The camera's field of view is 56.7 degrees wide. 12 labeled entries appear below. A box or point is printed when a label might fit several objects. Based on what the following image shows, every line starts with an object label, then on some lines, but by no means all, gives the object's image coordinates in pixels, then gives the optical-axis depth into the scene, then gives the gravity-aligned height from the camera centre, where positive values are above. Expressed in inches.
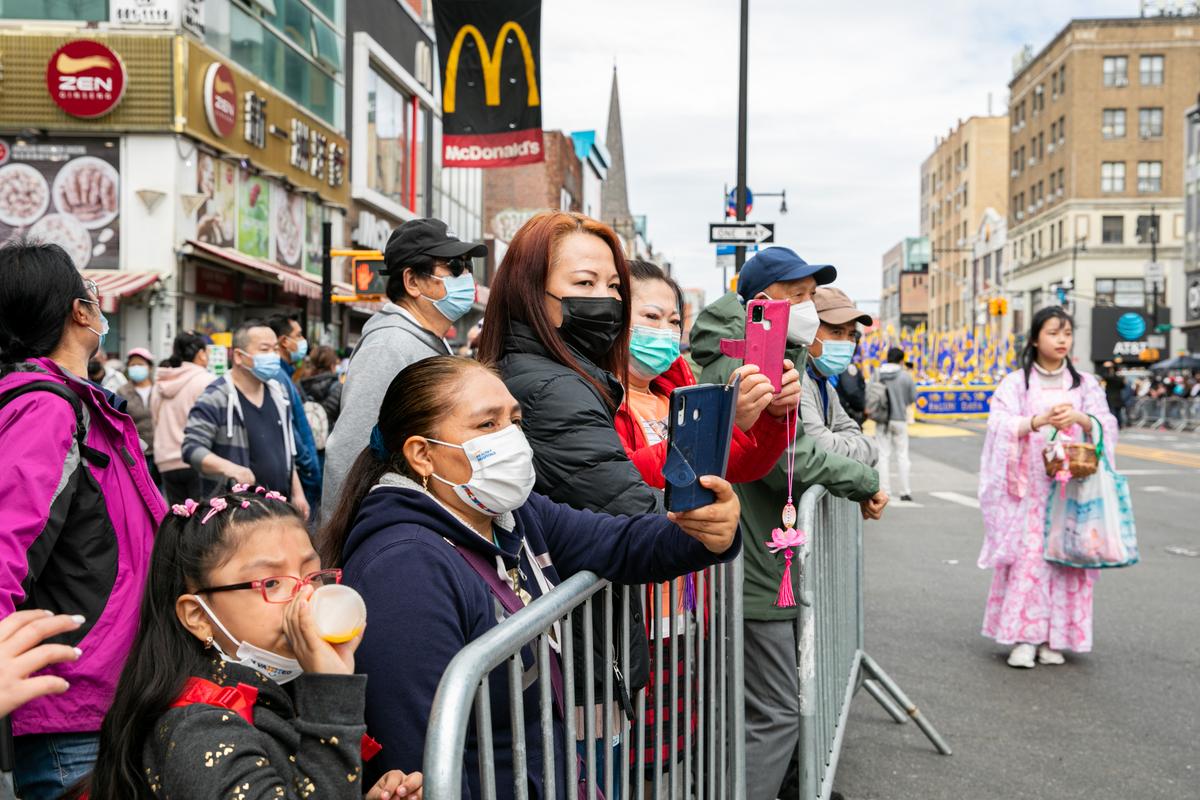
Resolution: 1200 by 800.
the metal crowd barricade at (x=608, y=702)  61.0 -26.1
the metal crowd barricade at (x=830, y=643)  143.6 -41.7
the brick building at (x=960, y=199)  4015.8 +631.0
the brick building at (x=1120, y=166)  2687.0 +498.7
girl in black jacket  72.8 -22.5
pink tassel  117.4 -24.5
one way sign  549.0 +64.7
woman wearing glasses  103.1 -15.2
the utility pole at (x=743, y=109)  589.3 +135.9
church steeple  4114.2 +716.8
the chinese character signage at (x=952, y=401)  1505.9 -48.5
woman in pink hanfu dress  254.8 -31.1
